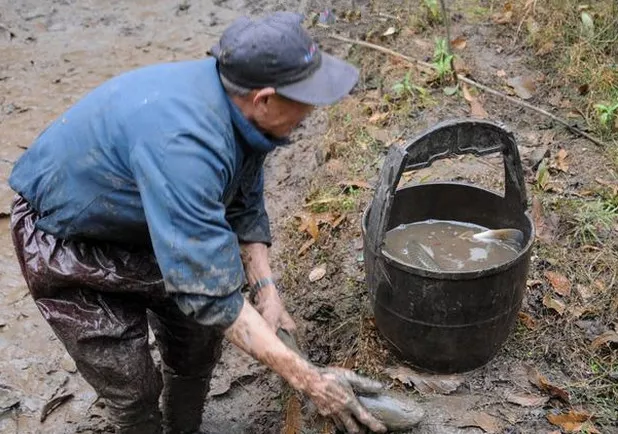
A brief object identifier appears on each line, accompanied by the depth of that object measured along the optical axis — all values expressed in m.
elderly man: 2.16
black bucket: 2.85
